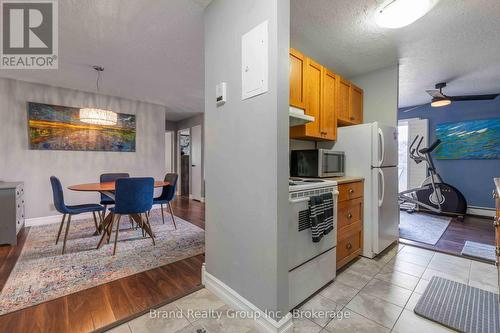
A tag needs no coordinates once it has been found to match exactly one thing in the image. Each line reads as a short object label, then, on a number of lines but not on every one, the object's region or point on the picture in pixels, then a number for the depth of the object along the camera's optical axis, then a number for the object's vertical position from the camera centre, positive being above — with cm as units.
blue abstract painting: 407 +47
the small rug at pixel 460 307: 144 -103
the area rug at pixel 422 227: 307 -99
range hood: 185 +40
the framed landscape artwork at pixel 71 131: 353 +56
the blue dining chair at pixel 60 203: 251 -45
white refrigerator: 238 -7
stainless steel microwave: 230 +1
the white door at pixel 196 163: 583 +2
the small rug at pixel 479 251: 242 -100
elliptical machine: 419 -61
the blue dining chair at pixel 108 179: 322 -25
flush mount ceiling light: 169 +121
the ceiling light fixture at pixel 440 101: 376 +108
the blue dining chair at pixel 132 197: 248 -38
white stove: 153 -64
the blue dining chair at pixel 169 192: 346 -47
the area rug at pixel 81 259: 179 -101
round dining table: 261 -69
